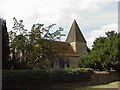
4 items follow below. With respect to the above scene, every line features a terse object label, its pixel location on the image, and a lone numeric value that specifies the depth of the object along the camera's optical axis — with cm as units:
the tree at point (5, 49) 1436
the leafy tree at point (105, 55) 1760
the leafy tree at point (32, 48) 1575
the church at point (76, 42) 2687
